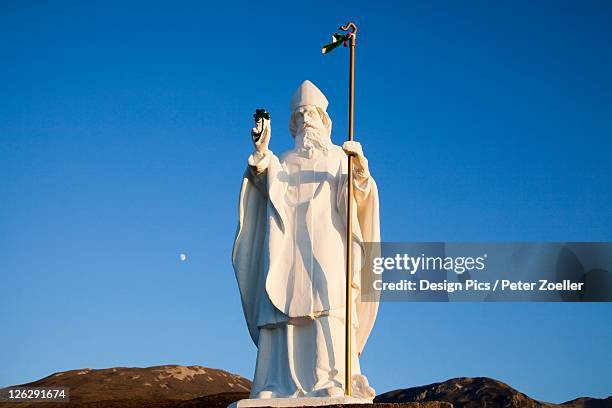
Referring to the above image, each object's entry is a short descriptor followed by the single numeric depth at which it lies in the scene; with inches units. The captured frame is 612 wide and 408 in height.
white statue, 560.7
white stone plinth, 516.1
